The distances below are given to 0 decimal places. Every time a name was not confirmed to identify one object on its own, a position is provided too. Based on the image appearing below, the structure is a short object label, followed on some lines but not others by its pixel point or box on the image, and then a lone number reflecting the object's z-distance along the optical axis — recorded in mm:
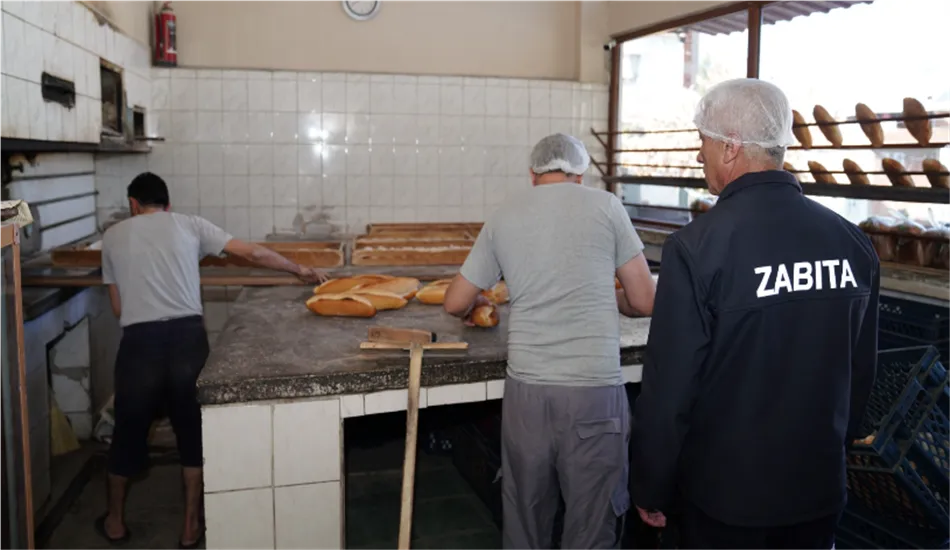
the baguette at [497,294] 3193
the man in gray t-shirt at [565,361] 2336
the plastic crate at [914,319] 3164
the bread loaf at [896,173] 3449
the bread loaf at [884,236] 3609
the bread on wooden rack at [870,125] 3607
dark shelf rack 3236
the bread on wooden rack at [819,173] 3854
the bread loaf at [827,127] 3826
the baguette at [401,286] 3250
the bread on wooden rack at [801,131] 3967
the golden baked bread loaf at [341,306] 2945
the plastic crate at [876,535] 2233
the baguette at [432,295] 3250
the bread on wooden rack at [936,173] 3258
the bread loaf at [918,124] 3365
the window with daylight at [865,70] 3523
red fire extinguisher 5055
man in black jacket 1673
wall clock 5527
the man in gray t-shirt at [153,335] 3236
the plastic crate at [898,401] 2262
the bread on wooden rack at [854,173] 3682
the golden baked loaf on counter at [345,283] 3170
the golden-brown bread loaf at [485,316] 2801
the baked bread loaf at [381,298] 3068
